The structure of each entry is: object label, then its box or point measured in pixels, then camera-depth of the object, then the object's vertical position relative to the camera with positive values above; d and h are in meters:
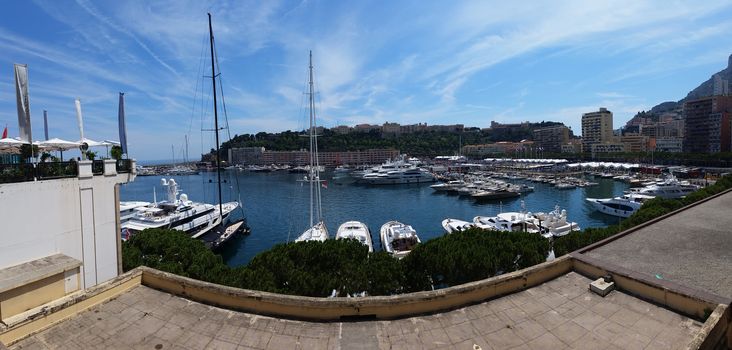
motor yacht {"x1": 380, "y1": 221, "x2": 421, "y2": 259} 23.12 -5.25
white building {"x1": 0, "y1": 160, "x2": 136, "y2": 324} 6.97 -1.48
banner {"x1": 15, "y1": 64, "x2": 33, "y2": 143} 9.20 +1.77
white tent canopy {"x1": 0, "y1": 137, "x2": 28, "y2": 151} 9.41 +0.74
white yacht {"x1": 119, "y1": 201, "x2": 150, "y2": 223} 30.19 -3.48
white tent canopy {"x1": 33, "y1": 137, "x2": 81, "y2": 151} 10.52 +0.74
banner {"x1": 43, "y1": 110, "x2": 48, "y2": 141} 15.38 +2.03
